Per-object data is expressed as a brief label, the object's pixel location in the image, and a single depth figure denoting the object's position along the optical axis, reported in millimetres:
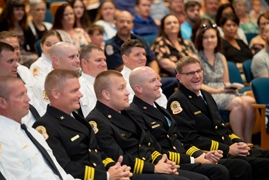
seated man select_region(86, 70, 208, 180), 6096
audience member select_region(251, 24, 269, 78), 10007
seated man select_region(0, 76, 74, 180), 5199
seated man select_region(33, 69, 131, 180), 5618
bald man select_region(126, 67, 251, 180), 6684
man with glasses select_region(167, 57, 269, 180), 7135
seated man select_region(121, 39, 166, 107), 8217
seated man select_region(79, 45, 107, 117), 7510
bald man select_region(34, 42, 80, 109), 7369
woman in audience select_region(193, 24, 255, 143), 9300
